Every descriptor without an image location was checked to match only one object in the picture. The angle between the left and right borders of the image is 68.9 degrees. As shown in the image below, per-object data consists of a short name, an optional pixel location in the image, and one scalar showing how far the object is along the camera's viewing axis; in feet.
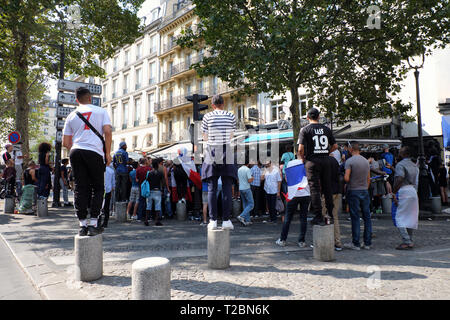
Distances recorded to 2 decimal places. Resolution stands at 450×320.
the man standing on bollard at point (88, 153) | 12.26
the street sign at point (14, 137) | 39.37
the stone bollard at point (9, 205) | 33.40
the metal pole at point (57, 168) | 37.11
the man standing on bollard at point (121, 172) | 29.43
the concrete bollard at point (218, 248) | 13.02
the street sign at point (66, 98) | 35.09
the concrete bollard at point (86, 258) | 11.34
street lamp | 35.78
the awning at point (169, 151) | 57.53
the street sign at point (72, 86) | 34.63
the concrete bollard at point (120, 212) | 28.68
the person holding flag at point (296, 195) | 18.37
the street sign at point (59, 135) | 37.23
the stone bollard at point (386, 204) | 33.85
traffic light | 28.09
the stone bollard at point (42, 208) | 30.66
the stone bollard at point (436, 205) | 32.58
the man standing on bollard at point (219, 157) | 14.67
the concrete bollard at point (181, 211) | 30.68
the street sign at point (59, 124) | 36.11
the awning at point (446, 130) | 45.82
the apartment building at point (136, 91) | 114.73
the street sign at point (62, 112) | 35.63
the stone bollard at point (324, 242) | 14.78
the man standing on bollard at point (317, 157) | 16.06
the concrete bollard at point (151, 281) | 8.60
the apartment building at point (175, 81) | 98.58
